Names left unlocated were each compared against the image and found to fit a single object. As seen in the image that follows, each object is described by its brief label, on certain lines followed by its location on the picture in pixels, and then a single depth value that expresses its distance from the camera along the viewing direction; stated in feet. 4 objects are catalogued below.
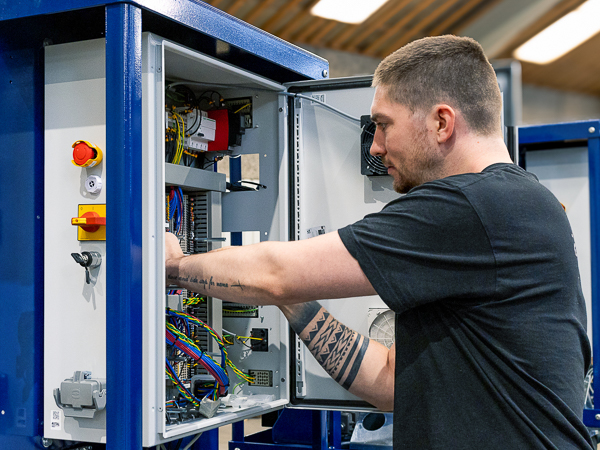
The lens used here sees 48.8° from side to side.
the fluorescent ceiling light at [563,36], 27.43
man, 4.41
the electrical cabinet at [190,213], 5.24
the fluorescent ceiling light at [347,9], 23.20
